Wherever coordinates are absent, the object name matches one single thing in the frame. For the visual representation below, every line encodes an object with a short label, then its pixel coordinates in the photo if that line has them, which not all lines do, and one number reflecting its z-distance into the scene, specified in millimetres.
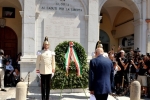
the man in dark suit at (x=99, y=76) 4980
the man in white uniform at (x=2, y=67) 9836
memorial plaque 11938
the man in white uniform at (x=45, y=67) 7307
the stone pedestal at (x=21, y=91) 6746
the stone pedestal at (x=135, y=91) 7348
